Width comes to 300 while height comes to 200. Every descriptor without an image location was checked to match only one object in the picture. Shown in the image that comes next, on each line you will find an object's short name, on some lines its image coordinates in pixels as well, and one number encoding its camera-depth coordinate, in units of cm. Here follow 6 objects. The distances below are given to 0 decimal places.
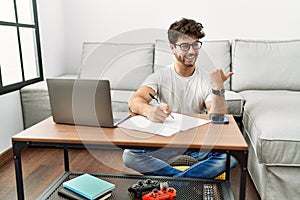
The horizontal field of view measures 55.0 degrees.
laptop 115
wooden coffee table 104
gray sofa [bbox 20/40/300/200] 176
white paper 118
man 139
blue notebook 109
